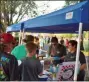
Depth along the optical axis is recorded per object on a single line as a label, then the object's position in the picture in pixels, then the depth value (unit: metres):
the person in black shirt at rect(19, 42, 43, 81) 1.63
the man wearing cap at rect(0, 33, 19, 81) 1.47
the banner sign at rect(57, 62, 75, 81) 1.85
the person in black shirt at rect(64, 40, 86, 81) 2.10
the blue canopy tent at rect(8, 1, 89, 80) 1.48
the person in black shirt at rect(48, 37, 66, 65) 3.06
